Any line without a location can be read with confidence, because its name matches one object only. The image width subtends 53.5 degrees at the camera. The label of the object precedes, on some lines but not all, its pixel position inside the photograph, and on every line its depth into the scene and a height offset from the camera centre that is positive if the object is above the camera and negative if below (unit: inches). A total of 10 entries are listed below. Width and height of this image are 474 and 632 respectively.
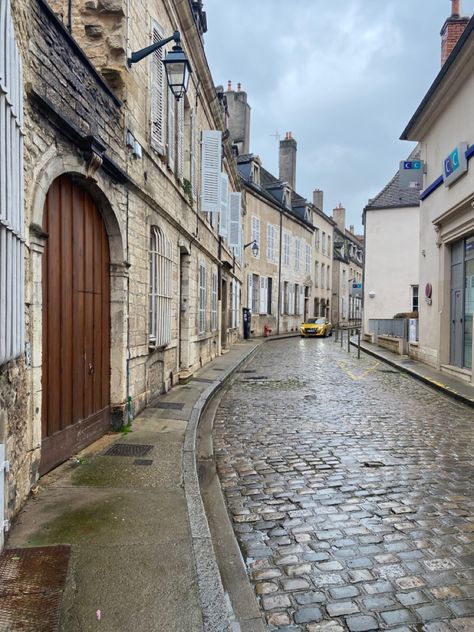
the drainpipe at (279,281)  1219.2 +71.1
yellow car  1162.6 -46.9
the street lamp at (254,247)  1035.6 +136.5
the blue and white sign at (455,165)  398.3 +128.9
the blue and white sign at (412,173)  542.3 +160.2
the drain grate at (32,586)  89.4 -59.5
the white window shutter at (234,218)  671.1 +131.2
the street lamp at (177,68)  262.2 +137.4
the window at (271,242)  1154.0 +166.1
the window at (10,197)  106.1 +26.3
